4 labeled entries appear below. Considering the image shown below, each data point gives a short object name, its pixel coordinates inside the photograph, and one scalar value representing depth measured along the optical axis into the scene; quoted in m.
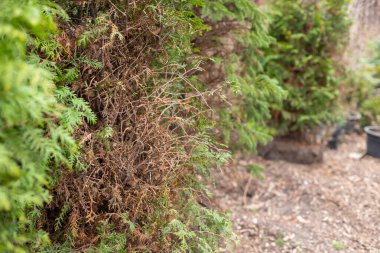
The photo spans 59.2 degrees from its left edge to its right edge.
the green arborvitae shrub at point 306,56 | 4.46
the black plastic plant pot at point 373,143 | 4.99
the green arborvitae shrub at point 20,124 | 1.18
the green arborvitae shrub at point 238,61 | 3.07
